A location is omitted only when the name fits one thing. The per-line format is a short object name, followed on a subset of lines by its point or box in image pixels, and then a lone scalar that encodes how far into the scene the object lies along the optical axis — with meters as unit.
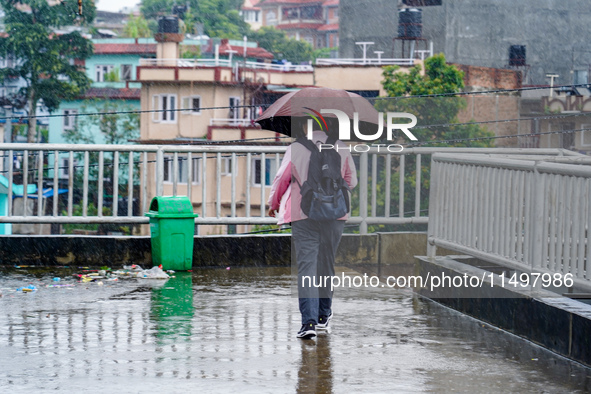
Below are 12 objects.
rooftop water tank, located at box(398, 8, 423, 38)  49.25
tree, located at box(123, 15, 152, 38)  89.56
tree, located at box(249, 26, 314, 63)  103.19
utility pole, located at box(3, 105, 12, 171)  63.60
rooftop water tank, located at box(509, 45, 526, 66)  50.44
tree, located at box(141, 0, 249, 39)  99.81
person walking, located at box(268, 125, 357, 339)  6.88
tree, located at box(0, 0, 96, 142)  59.38
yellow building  50.56
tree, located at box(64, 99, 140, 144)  60.41
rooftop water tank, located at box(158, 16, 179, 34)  55.08
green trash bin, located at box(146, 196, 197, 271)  9.89
